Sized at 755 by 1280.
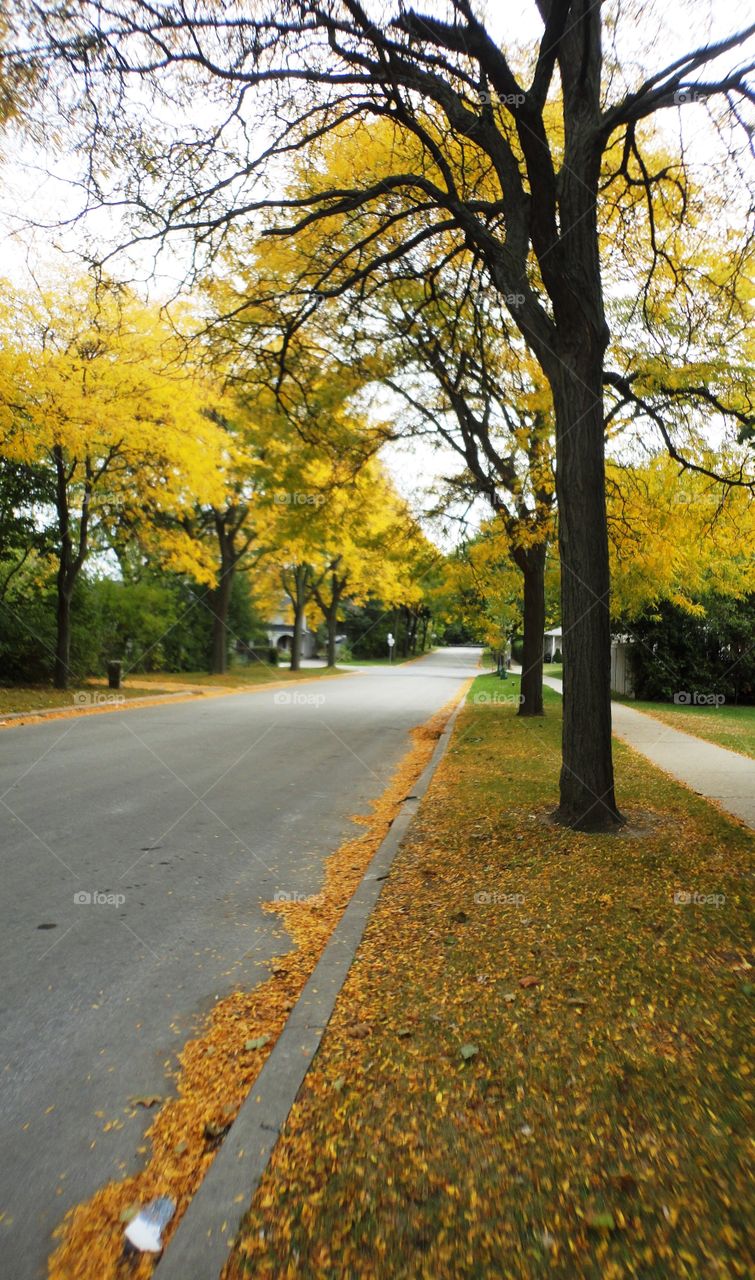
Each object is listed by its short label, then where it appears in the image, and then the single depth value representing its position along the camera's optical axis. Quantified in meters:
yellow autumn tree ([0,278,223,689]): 14.45
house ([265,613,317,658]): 77.89
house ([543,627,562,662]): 58.24
